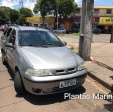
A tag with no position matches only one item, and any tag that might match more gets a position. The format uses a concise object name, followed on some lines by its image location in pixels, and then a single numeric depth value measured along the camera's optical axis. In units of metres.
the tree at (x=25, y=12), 45.65
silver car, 2.45
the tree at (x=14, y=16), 43.86
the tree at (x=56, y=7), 28.00
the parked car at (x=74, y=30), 28.39
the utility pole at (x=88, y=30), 4.59
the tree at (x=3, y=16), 44.36
